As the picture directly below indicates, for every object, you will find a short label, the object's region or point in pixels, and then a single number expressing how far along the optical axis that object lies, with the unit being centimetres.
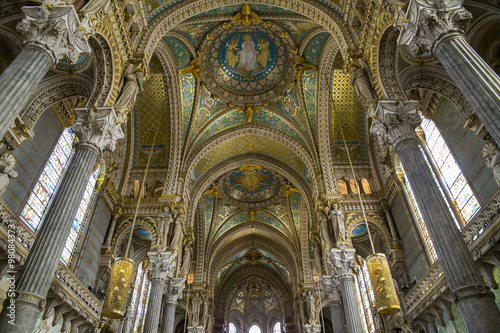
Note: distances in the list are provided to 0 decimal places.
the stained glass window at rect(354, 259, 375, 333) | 1480
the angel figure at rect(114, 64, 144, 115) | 838
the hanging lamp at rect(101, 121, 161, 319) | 792
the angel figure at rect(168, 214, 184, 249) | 1320
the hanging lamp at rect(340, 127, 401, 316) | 761
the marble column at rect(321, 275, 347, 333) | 1360
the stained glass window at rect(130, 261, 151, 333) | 1477
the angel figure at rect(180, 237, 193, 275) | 1523
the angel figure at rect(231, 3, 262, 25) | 1291
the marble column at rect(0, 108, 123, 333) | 529
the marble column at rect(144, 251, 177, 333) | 1202
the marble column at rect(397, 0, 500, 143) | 523
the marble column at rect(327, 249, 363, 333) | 1192
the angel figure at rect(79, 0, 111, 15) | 720
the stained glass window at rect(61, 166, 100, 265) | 1111
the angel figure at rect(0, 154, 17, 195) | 654
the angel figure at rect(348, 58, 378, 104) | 850
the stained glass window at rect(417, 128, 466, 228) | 973
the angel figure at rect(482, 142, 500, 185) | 656
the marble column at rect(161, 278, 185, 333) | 1301
